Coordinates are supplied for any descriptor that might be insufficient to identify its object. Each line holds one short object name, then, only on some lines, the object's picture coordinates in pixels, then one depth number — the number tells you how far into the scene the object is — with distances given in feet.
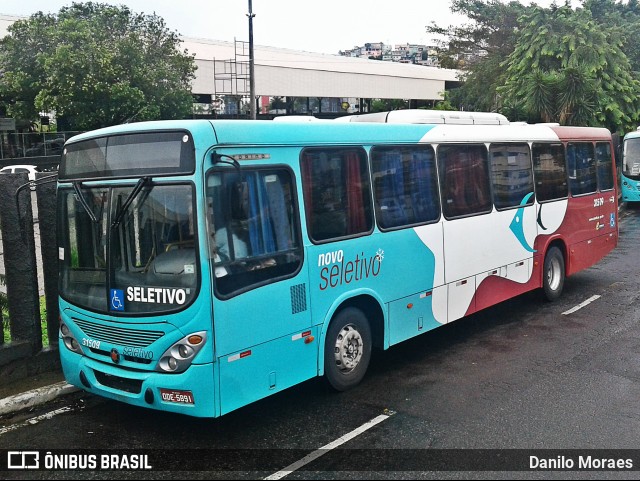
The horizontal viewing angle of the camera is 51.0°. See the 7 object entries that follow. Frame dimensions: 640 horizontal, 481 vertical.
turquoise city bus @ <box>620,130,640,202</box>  79.87
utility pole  83.25
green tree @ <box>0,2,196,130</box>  111.24
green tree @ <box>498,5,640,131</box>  76.18
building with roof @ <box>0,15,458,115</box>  139.54
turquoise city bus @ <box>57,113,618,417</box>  17.85
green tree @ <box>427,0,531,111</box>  108.99
